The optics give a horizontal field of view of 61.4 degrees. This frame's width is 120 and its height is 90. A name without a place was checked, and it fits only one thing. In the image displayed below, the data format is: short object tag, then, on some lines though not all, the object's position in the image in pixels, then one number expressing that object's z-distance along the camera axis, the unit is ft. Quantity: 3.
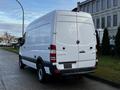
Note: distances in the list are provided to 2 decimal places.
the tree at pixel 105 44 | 34.80
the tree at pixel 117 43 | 30.98
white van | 12.25
